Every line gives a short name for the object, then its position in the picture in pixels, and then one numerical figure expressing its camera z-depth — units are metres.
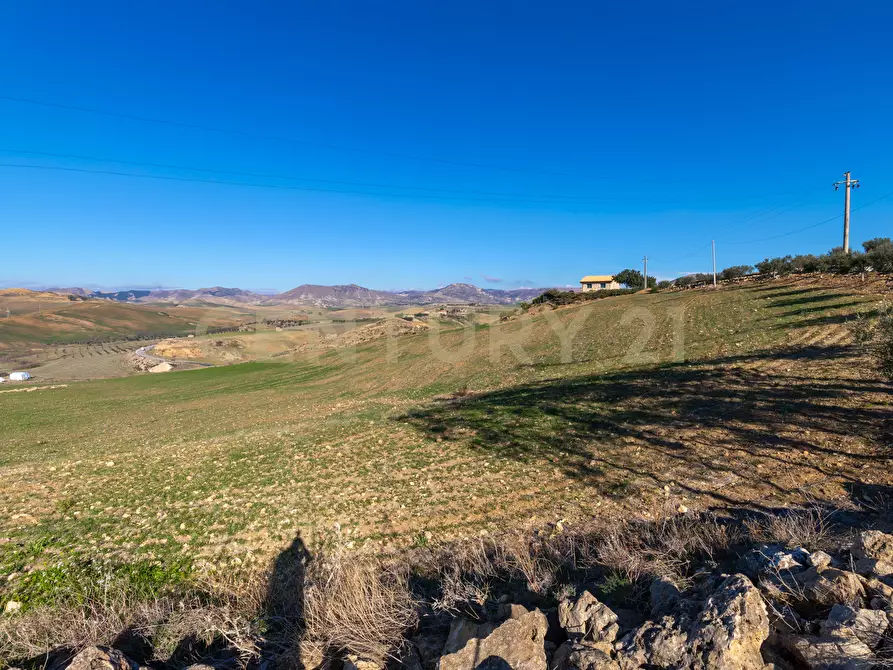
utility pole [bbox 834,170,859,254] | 35.53
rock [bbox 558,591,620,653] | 3.82
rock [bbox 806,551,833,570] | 4.20
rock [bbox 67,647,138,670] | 4.05
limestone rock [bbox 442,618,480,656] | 4.11
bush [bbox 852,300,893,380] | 9.69
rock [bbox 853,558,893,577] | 3.86
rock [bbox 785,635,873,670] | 2.96
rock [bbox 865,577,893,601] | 3.52
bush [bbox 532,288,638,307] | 67.12
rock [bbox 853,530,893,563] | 4.13
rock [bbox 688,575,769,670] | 3.30
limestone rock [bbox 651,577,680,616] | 4.21
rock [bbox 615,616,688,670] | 3.41
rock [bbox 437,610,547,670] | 3.69
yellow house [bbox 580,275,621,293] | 117.40
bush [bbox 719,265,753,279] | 59.31
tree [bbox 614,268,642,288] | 83.65
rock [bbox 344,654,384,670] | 4.06
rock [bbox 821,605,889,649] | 3.07
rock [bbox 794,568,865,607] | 3.57
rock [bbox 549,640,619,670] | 3.42
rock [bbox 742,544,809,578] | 4.31
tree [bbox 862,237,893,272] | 29.91
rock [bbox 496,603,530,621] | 4.23
